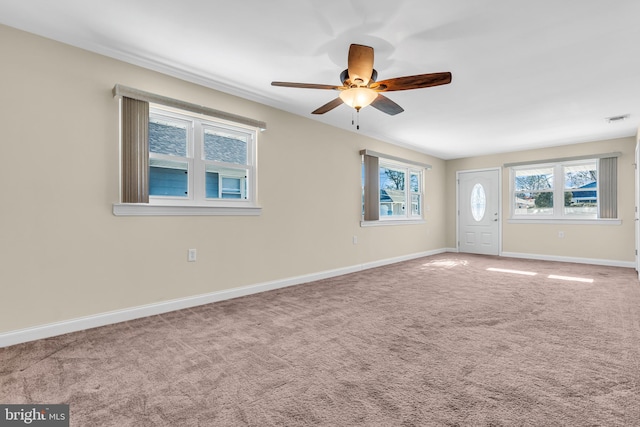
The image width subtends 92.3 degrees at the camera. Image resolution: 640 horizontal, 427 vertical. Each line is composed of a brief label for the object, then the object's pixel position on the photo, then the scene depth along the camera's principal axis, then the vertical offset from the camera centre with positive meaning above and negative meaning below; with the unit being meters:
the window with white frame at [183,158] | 2.88 +0.60
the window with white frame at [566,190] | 5.77 +0.45
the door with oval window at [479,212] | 7.14 +0.01
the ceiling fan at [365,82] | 2.22 +1.05
